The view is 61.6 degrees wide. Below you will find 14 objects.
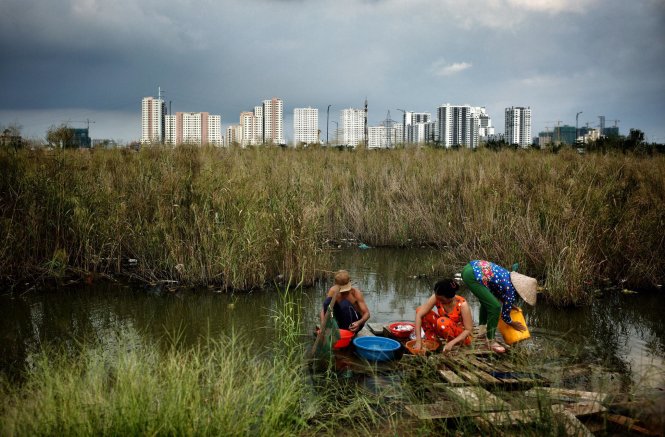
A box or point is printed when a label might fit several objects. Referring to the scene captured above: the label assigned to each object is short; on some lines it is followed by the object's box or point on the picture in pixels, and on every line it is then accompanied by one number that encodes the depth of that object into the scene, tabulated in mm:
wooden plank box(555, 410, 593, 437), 3117
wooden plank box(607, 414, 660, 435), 3297
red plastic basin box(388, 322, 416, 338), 5543
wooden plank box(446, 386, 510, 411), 3391
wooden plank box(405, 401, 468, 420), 3484
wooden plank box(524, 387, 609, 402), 3643
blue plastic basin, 4832
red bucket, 5234
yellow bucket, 5105
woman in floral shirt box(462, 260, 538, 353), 5020
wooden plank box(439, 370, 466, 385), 4020
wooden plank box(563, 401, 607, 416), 3512
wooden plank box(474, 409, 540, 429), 3180
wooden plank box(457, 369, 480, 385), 3843
